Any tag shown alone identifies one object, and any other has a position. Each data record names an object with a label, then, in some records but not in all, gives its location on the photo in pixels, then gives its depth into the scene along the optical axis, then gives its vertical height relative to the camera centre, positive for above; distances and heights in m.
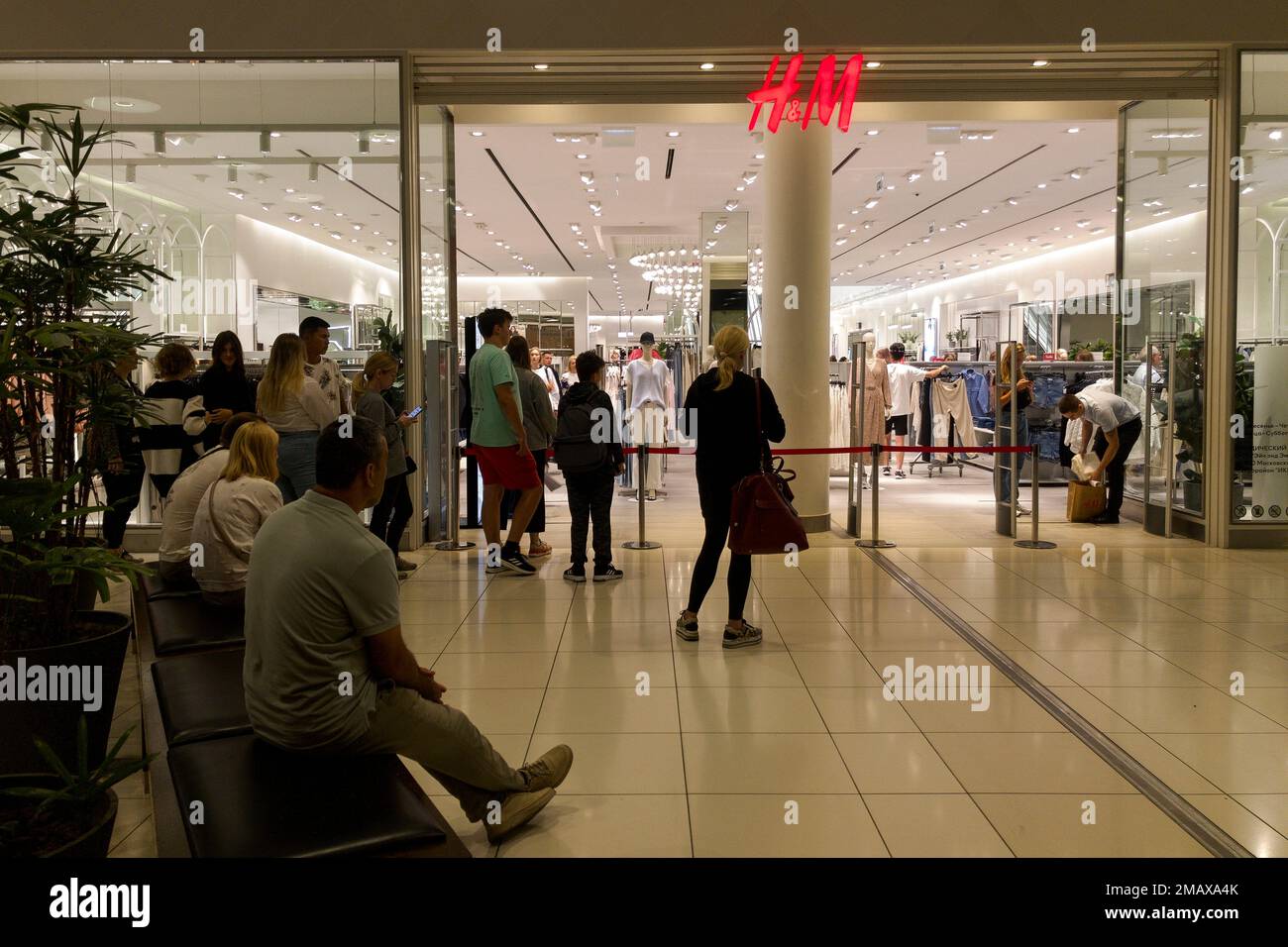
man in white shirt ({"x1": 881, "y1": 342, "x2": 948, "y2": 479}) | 13.26 +0.32
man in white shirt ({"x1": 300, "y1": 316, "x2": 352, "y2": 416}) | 6.06 +0.27
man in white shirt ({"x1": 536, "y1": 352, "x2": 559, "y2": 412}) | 12.83 +0.42
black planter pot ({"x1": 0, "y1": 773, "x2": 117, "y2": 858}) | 2.39 -0.96
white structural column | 8.57 +0.98
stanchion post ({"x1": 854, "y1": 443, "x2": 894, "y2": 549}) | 7.99 -0.99
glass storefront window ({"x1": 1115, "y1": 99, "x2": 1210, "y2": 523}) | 8.20 +1.01
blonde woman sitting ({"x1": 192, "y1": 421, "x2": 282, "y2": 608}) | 3.89 -0.39
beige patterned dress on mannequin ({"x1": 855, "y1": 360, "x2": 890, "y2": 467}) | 12.53 +0.08
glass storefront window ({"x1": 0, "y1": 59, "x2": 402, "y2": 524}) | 7.64 +1.70
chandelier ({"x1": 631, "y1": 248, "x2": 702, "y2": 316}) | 20.98 +2.94
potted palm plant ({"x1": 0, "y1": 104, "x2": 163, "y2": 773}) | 2.78 -0.15
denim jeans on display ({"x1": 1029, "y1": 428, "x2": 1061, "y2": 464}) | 12.75 -0.40
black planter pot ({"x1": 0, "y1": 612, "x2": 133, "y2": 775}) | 3.04 -0.87
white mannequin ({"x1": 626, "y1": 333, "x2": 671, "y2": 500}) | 11.63 +0.13
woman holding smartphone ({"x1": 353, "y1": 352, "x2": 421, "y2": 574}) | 6.52 -0.21
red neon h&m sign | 7.57 +2.29
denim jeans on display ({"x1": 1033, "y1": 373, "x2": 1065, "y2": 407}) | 12.81 +0.23
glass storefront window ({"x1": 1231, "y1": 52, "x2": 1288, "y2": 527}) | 7.88 +0.73
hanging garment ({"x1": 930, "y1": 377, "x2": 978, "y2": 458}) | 13.48 -0.01
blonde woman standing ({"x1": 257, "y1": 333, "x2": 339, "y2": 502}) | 5.70 +0.01
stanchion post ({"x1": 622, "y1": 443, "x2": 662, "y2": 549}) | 7.82 -0.67
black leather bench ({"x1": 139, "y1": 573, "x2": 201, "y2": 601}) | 4.12 -0.70
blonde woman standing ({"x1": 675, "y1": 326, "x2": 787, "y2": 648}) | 5.09 -0.14
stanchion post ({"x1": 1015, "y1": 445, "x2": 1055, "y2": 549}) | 8.03 -1.01
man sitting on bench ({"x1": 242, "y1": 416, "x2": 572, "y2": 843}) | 2.54 -0.53
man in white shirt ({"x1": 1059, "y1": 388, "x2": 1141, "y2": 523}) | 9.07 -0.18
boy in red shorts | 6.73 -0.10
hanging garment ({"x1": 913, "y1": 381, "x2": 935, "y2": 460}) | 13.90 -0.13
